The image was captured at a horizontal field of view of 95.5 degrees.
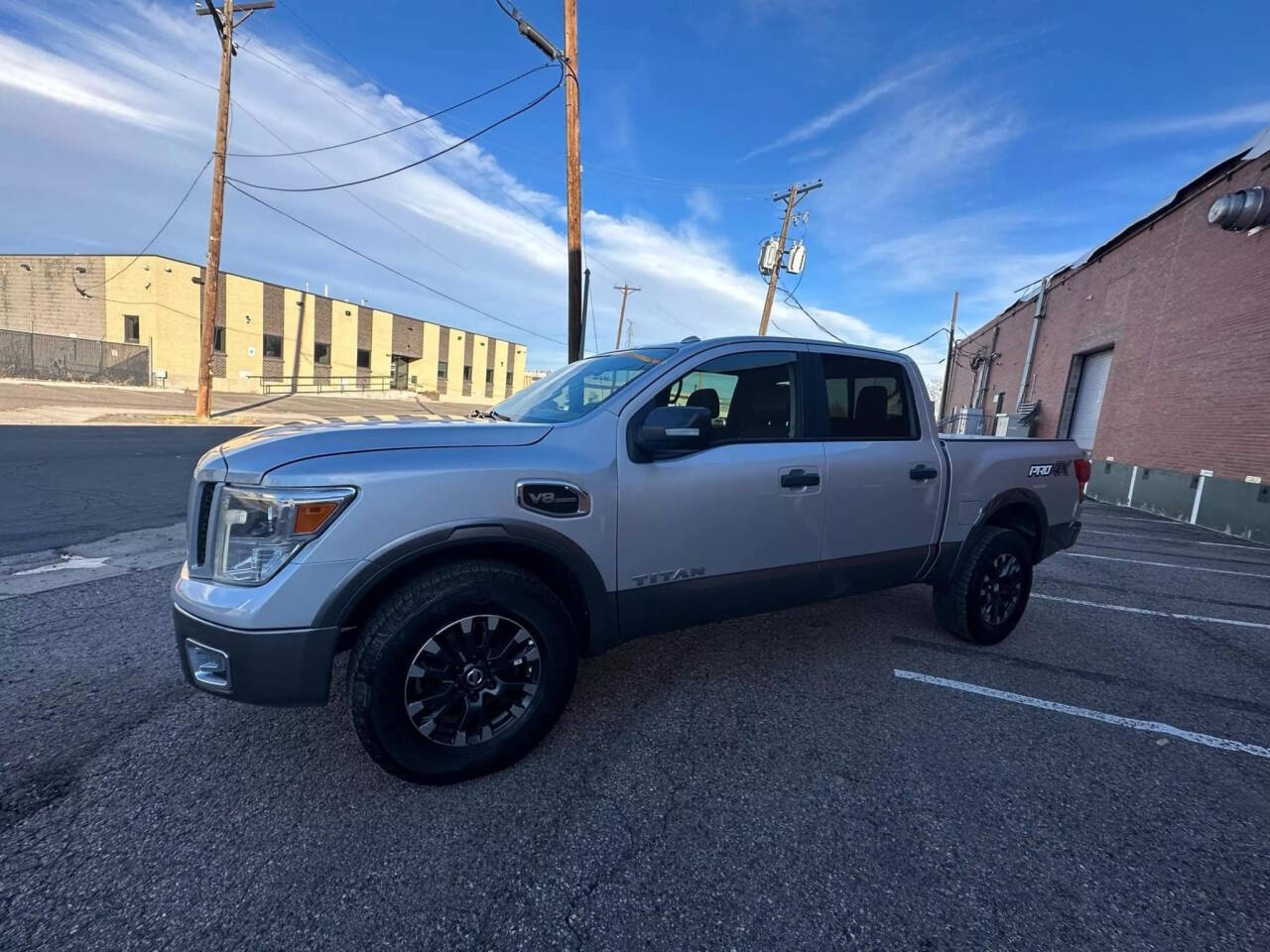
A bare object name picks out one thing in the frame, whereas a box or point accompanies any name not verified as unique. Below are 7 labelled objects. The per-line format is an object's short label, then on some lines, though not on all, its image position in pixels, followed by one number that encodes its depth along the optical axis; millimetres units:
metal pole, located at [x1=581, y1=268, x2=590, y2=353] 11097
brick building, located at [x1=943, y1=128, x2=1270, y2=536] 10797
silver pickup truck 2137
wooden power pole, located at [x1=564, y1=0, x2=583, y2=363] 10289
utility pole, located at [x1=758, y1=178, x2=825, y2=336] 23000
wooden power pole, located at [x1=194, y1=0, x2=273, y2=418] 16625
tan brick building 33938
